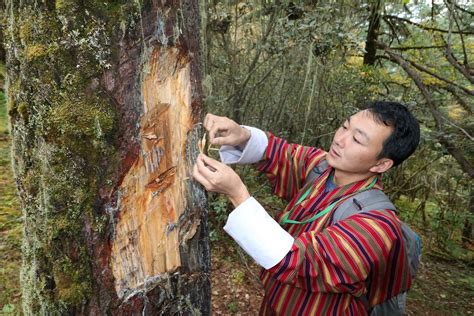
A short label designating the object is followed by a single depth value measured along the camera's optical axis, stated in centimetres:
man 133
